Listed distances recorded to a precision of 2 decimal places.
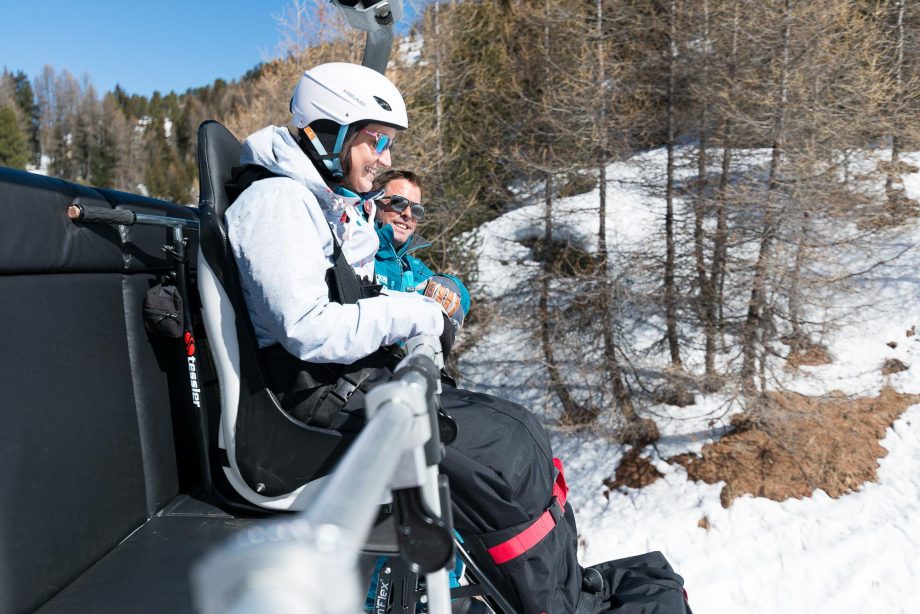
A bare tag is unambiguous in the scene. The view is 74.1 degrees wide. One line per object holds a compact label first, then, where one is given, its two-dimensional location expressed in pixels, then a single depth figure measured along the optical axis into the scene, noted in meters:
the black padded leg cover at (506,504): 1.85
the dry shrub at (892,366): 9.10
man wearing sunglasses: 2.78
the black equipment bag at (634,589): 2.14
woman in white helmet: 1.72
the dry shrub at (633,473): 8.46
